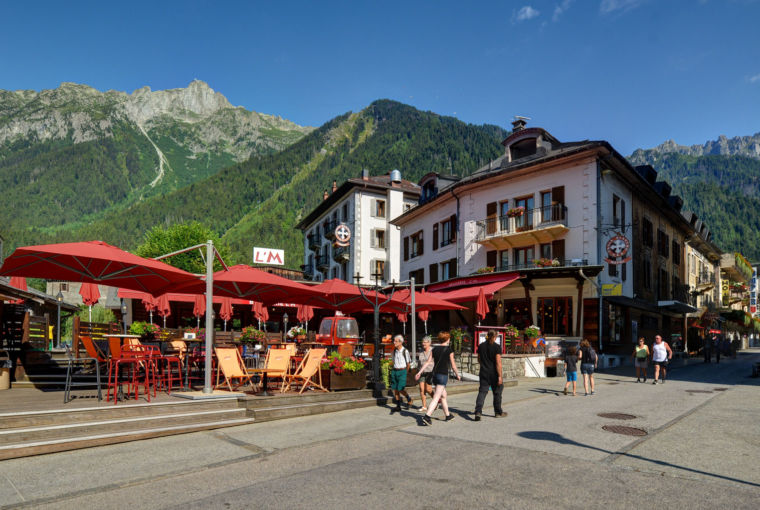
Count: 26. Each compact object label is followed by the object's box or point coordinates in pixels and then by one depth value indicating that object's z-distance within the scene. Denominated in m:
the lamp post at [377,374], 12.29
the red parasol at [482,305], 22.11
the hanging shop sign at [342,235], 41.81
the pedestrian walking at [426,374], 10.54
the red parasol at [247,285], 11.81
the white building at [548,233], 23.81
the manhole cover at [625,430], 8.72
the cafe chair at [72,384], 8.75
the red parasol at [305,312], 25.02
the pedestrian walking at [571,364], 14.62
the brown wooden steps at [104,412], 7.29
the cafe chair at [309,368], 11.29
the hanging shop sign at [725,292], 52.23
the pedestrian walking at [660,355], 18.17
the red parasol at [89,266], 8.91
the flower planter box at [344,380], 11.79
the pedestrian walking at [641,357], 18.34
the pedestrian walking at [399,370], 11.41
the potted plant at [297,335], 21.42
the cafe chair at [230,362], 10.55
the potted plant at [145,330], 17.41
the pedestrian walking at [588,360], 14.66
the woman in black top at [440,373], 9.73
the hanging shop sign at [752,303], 54.12
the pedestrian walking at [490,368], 10.20
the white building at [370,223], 44.16
